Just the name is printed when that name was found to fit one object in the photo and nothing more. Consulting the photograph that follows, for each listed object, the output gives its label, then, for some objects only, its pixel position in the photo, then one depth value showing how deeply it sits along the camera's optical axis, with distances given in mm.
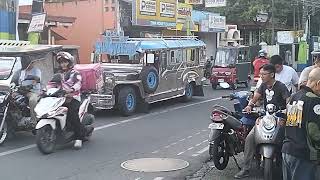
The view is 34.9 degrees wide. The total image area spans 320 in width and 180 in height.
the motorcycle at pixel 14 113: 9430
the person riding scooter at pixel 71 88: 9203
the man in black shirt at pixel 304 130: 4527
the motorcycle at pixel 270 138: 6484
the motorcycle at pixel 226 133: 7246
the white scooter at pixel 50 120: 8719
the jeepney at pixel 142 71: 13969
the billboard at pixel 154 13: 24953
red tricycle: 23734
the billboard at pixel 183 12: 29672
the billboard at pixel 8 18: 20438
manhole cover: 7855
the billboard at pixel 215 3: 28219
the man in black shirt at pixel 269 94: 6914
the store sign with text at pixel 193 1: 28248
